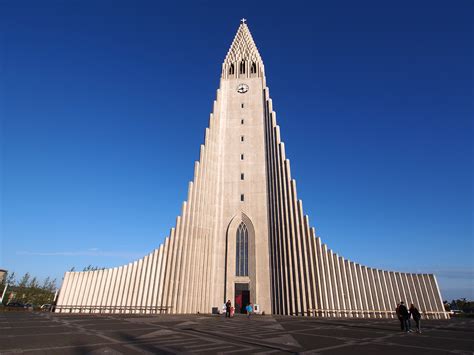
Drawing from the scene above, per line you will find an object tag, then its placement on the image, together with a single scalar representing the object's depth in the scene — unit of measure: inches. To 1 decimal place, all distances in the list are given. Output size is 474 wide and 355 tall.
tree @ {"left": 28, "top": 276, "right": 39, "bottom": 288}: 2640.0
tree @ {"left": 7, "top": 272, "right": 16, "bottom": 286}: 2464.1
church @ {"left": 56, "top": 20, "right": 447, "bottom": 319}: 1092.5
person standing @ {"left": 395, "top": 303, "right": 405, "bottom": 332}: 585.1
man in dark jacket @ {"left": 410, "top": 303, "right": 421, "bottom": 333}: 575.7
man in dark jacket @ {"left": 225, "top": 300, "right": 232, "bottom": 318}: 921.9
